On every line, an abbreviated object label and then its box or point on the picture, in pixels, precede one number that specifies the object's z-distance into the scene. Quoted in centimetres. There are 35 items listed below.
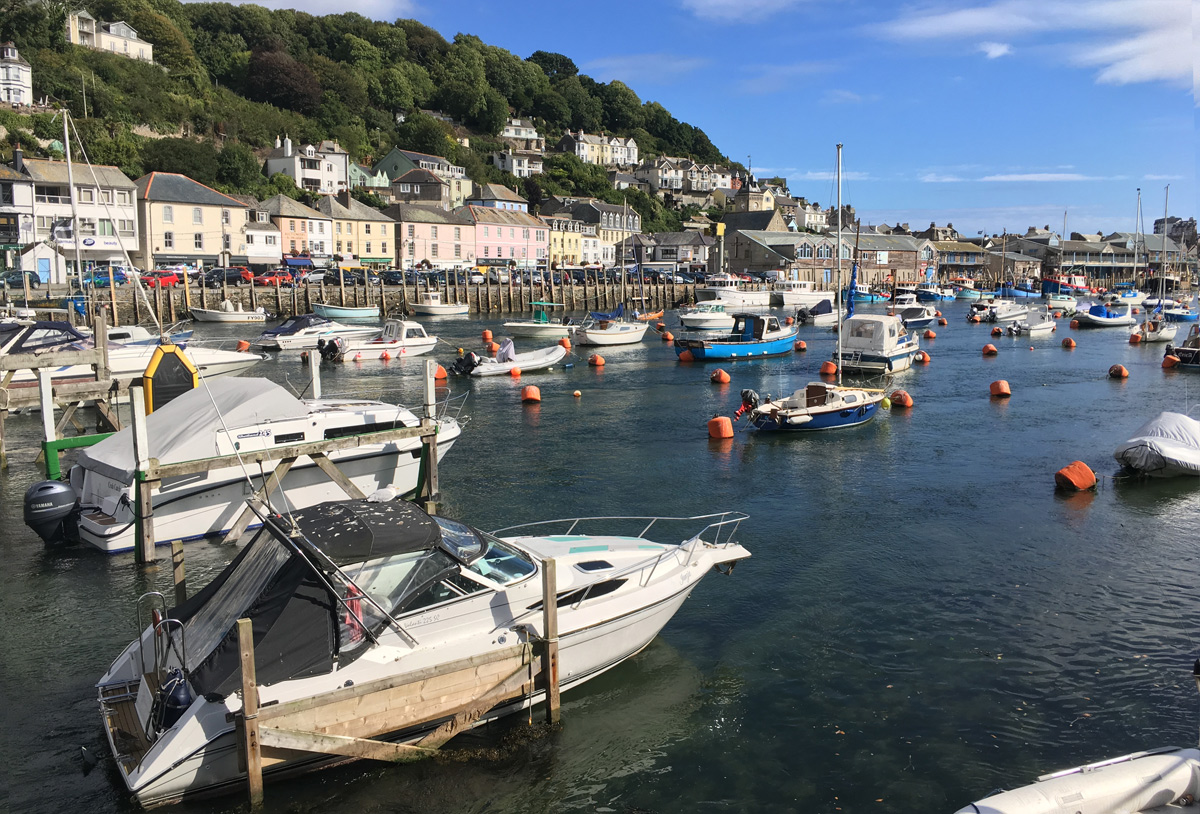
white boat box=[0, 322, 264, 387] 2806
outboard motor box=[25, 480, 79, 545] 1620
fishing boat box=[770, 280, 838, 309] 8712
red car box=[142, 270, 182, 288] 6244
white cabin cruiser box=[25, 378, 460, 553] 1622
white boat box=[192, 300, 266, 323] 5959
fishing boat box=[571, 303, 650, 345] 5166
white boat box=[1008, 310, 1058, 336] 6218
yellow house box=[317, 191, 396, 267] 9081
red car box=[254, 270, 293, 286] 6925
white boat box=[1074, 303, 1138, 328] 6906
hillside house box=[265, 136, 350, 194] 10238
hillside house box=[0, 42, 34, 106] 8775
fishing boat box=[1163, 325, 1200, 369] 4450
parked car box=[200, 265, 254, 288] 6681
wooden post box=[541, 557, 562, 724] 1026
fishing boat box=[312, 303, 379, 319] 6218
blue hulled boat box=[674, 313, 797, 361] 4706
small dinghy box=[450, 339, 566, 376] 3981
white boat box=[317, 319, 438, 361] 4553
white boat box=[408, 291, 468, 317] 7075
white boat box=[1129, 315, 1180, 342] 5647
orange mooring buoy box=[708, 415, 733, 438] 2770
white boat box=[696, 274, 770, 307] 7919
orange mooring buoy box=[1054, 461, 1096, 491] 2167
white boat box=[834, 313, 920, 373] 4021
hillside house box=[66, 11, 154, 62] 11149
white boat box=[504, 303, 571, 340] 5553
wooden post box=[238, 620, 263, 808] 875
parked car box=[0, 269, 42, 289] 5811
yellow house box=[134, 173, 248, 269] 7500
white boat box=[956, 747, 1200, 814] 776
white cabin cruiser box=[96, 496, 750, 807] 918
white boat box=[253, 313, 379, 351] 4797
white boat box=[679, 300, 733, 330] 6216
